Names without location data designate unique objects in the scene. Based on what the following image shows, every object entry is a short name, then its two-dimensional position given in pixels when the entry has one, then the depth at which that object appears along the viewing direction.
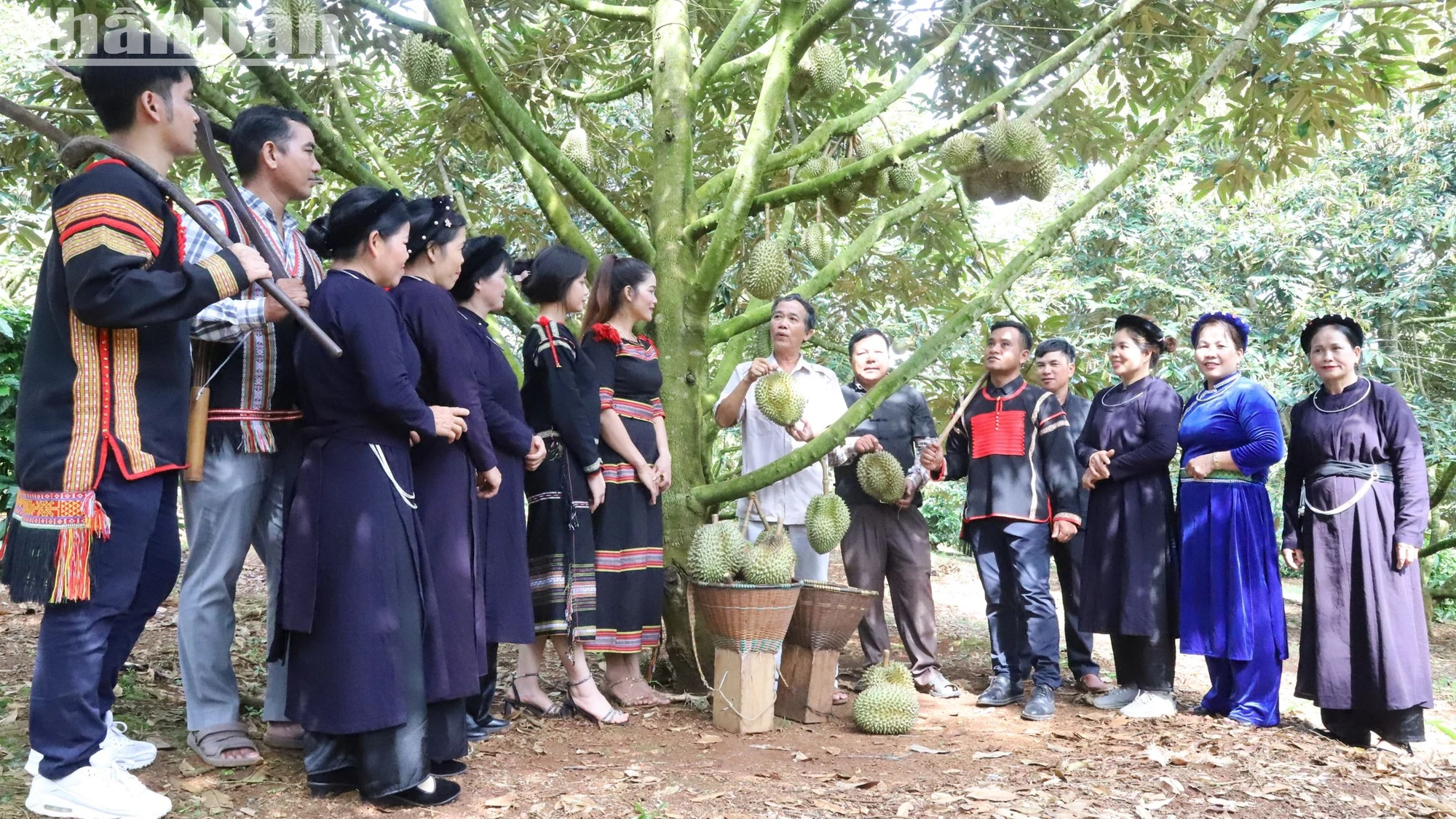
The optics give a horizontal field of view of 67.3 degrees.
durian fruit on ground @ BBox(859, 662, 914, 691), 4.74
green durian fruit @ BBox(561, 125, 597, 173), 6.04
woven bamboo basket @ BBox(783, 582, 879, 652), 4.76
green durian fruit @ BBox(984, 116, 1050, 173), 4.73
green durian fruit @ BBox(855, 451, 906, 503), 5.59
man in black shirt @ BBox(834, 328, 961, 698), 5.82
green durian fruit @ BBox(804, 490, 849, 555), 5.08
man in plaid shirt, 3.59
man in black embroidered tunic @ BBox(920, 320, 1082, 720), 5.50
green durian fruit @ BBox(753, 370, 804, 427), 5.08
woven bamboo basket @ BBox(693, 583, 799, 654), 4.50
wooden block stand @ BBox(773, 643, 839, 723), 4.83
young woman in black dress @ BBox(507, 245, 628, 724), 4.66
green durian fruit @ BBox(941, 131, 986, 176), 5.03
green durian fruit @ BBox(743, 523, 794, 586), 4.55
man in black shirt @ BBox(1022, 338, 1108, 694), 5.99
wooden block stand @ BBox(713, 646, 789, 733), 4.53
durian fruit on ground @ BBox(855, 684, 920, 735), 4.63
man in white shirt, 5.61
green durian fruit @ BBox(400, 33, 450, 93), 5.65
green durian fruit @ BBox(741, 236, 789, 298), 5.18
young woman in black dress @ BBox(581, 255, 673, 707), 4.85
